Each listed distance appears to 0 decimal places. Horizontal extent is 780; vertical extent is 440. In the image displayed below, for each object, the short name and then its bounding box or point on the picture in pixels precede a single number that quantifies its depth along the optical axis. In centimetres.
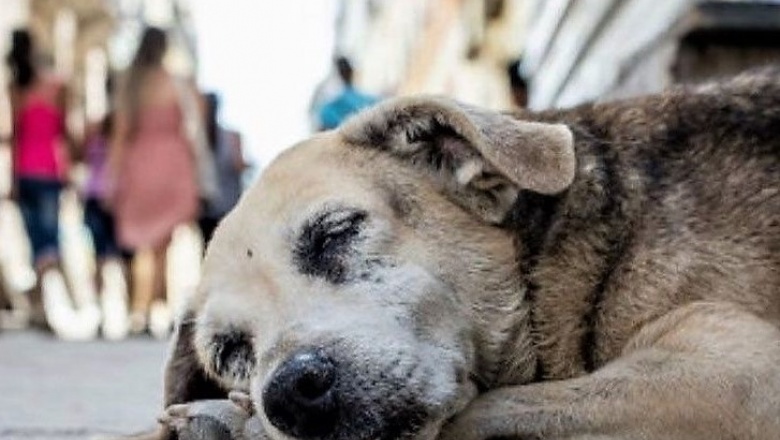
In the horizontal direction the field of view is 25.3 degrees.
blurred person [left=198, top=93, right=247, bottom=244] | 1273
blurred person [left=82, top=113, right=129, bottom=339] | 1283
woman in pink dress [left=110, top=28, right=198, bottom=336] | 1238
